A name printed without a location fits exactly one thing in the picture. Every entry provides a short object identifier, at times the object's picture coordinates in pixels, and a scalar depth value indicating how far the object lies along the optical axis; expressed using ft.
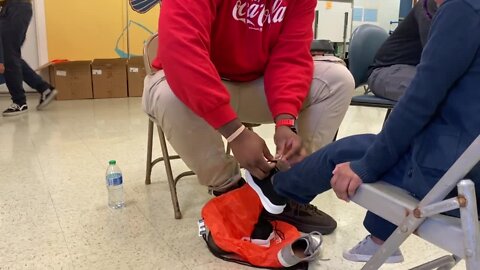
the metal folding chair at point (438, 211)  1.86
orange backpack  3.75
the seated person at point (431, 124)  2.09
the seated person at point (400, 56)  5.22
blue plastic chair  6.48
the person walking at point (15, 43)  11.05
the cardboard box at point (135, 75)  13.98
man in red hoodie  3.41
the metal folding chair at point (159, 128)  4.68
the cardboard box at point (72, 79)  13.29
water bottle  5.04
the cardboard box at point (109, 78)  13.61
